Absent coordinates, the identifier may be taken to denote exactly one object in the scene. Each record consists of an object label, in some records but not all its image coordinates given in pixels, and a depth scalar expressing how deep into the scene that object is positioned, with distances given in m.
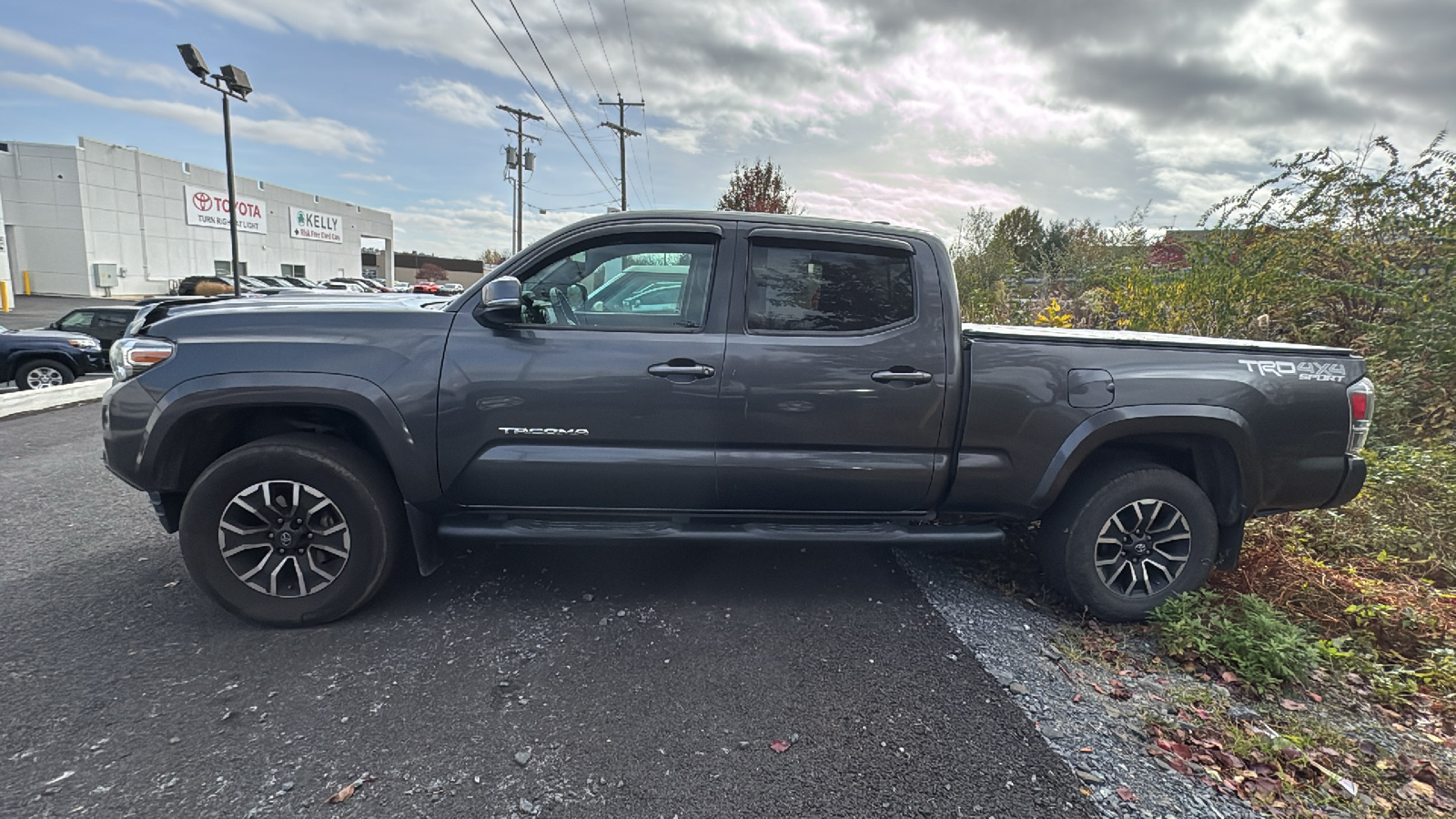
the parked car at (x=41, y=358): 9.45
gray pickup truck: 3.00
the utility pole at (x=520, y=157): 40.09
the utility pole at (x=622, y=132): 35.99
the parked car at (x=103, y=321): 11.54
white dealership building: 34.56
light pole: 14.96
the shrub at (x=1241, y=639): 2.82
